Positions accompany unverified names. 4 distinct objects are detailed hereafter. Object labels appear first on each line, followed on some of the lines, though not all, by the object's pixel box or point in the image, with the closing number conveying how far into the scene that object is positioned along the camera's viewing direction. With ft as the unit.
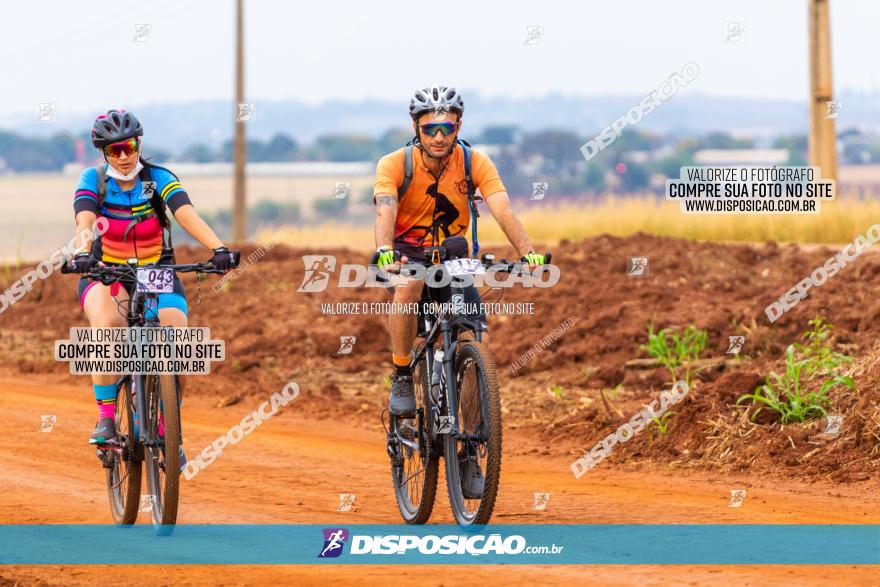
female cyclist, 60.49
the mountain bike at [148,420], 57.82
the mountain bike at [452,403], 55.67
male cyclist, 59.62
